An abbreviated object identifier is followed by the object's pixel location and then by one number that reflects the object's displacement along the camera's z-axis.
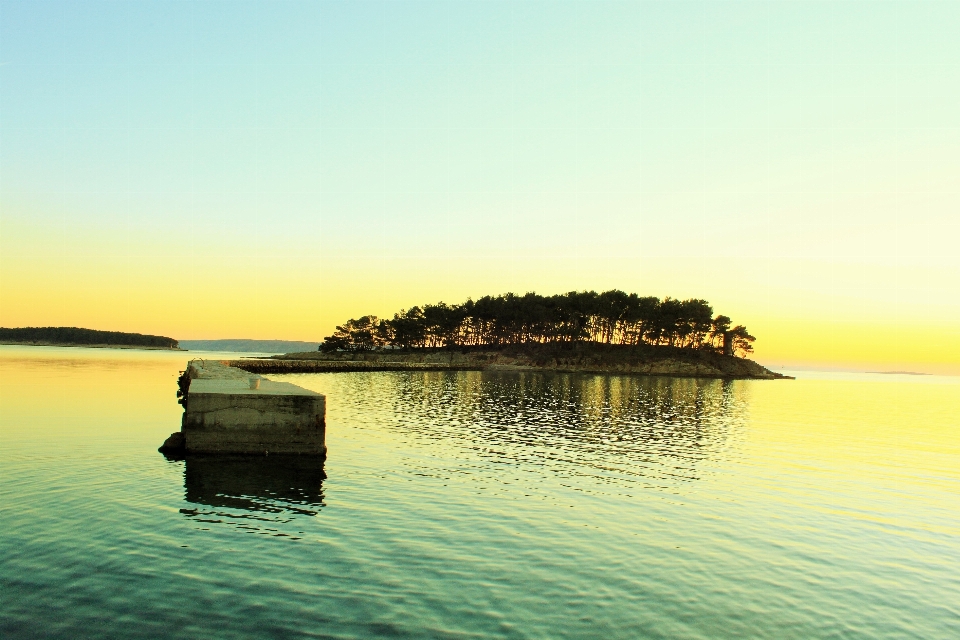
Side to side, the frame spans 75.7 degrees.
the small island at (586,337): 179.38
